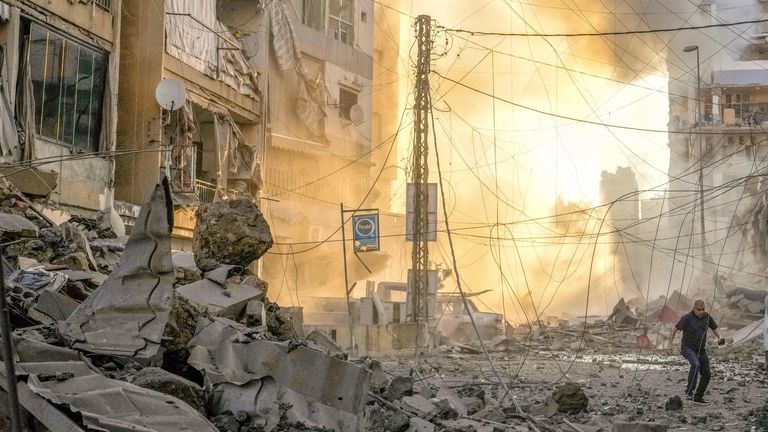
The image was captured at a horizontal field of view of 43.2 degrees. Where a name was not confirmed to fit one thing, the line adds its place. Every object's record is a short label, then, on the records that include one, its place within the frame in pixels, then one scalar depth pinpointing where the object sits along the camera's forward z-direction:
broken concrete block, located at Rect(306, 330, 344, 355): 14.09
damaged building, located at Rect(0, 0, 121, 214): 16.56
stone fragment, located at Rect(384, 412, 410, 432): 9.27
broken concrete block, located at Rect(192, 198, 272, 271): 13.30
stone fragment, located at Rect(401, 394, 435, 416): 10.43
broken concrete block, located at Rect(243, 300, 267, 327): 11.48
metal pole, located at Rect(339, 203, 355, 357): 20.97
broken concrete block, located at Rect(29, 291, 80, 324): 9.17
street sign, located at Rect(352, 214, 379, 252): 25.80
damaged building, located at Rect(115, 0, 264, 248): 22.62
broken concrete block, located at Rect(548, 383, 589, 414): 12.70
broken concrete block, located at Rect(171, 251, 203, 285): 12.04
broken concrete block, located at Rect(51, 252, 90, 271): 12.14
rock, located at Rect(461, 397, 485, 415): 11.97
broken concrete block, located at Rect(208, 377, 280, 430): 8.14
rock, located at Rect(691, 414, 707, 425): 12.25
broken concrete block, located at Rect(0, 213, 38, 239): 13.16
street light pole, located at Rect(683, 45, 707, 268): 27.07
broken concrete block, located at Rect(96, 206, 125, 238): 15.58
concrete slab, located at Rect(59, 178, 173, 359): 8.24
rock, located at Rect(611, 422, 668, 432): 10.12
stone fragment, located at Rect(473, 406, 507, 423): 10.98
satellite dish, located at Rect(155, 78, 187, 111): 20.58
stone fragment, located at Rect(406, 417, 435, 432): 9.47
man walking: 14.27
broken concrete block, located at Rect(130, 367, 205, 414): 7.48
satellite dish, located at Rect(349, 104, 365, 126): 37.31
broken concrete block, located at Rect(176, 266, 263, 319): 11.12
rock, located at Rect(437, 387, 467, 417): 11.10
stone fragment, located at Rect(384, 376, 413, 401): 11.15
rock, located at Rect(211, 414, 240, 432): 7.76
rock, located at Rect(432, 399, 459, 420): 10.55
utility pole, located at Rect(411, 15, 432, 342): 22.05
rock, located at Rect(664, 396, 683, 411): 13.37
